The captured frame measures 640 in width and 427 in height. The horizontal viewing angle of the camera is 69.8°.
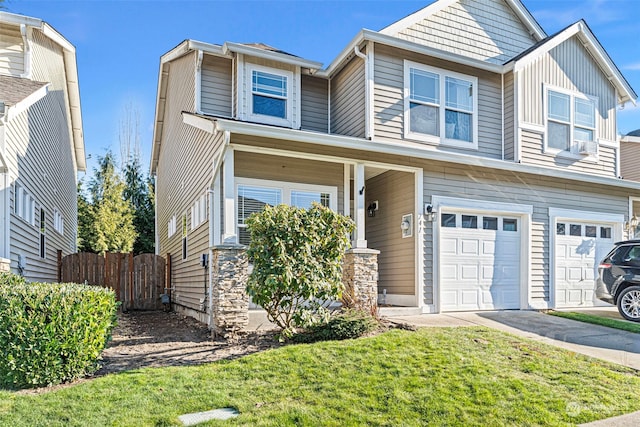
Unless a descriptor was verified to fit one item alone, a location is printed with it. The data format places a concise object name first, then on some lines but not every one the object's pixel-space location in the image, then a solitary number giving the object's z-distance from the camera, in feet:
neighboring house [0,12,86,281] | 25.95
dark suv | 28.53
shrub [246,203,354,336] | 20.84
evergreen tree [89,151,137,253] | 68.59
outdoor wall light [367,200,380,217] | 36.49
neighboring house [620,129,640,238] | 52.60
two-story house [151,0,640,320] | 30.63
